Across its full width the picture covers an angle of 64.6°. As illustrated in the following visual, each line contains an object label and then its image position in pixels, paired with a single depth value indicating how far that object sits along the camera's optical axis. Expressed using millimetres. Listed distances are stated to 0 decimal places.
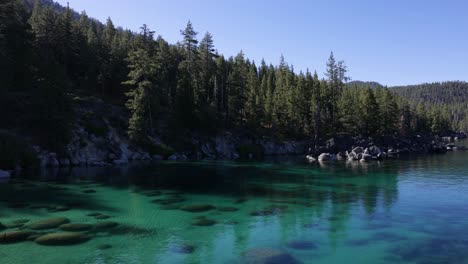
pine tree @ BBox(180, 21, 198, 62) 98312
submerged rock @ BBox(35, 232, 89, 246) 18469
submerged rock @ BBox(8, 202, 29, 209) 27072
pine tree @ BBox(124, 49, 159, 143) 67000
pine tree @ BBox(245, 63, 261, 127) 94125
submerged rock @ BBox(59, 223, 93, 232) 21125
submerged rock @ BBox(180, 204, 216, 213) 27148
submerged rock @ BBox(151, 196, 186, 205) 30250
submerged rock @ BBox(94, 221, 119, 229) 22078
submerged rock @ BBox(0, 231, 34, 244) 18656
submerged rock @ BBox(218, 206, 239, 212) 27309
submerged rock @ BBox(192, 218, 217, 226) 23094
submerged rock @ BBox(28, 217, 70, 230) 21406
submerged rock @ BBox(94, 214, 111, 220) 24316
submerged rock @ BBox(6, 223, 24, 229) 21508
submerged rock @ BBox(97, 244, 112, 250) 17966
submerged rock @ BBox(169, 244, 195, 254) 17922
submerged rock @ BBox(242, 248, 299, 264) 16356
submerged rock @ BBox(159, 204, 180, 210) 27909
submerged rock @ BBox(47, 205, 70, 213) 26114
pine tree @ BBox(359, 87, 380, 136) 101475
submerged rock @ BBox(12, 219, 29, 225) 22531
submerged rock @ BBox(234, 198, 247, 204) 30578
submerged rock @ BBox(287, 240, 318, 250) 18781
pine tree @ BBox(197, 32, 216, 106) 95625
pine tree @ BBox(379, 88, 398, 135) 107088
